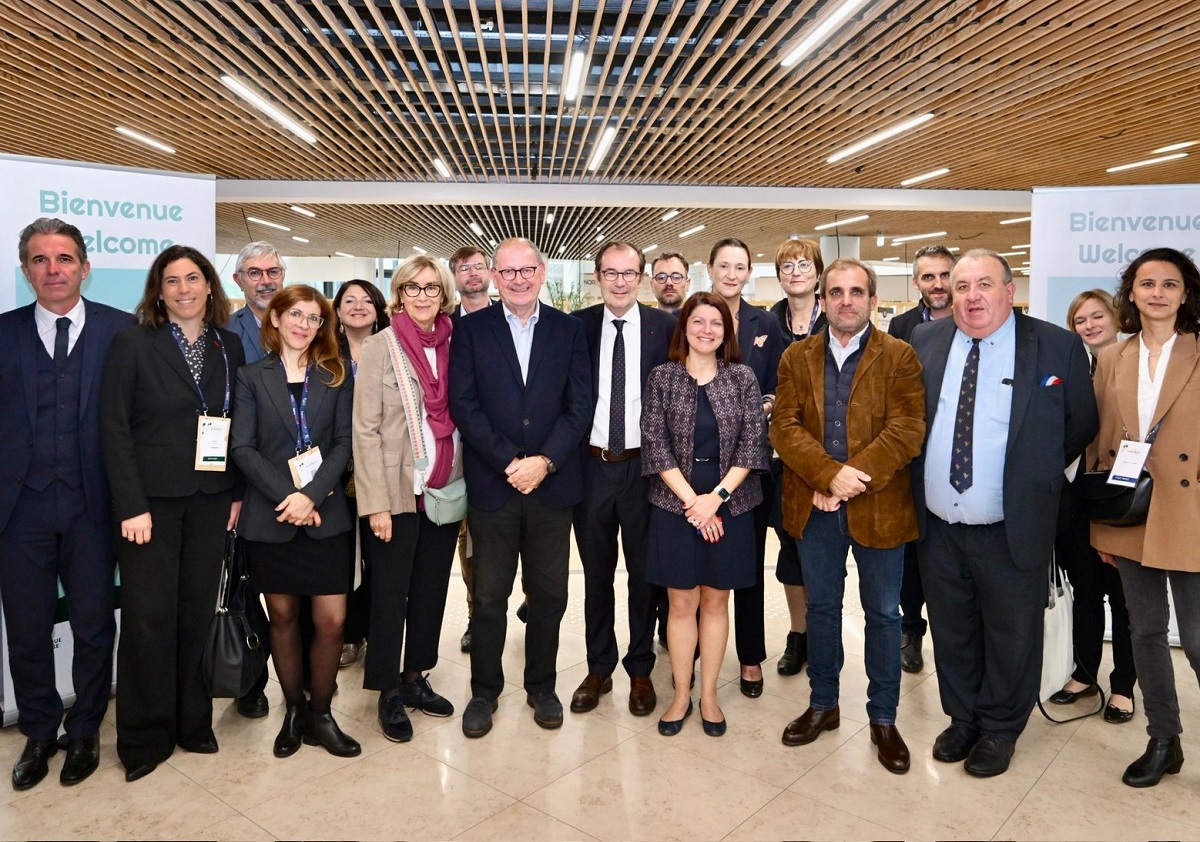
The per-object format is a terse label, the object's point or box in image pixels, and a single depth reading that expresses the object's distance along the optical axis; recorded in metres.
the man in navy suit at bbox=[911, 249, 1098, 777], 2.49
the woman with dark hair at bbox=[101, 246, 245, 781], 2.48
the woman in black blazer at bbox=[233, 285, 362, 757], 2.61
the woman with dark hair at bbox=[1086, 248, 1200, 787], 2.43
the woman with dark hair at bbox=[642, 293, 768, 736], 2.77
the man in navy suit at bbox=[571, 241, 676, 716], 2.99
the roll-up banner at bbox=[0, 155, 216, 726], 3.08
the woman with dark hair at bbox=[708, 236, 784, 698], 3.19
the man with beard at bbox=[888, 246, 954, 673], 3.57
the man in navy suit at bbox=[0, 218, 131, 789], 2.49
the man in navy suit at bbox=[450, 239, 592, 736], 2.82
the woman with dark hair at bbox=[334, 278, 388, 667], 3.22
